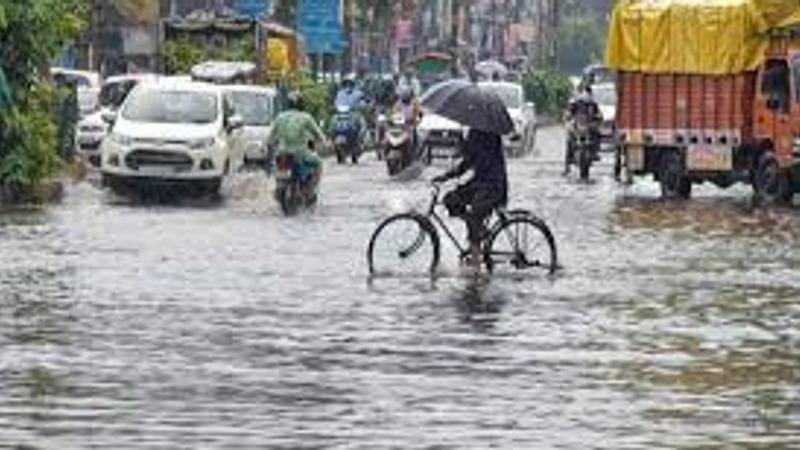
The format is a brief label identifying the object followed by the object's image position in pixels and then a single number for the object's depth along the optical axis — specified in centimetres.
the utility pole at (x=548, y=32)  11546
